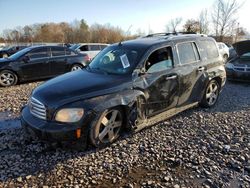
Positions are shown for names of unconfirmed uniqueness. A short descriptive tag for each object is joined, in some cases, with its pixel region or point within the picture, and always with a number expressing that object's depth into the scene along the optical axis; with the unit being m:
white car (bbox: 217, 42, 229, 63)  12.03
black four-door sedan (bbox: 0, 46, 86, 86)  6.96
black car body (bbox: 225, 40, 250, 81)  6.69
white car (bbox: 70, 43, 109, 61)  12.33
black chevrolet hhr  2.78
